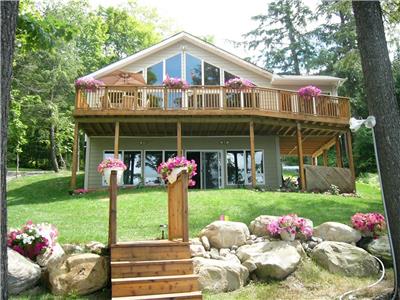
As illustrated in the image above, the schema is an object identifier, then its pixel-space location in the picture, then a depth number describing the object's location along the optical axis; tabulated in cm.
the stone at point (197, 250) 686
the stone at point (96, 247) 638
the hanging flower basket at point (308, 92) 1523
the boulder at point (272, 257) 663
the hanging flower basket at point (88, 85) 1387
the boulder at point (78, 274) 565
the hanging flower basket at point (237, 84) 1443
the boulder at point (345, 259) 688
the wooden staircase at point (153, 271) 554
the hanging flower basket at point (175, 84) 1432
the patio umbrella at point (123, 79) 1518
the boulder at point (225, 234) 738
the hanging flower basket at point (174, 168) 717
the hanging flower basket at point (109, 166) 1073
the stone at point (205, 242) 722
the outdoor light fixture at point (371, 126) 569
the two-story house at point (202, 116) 1417
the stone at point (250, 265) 677
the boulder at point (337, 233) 768
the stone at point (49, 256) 612
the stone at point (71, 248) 668
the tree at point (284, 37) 3108
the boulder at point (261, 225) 778
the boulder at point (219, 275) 621
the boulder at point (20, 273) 546
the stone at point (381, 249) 728
